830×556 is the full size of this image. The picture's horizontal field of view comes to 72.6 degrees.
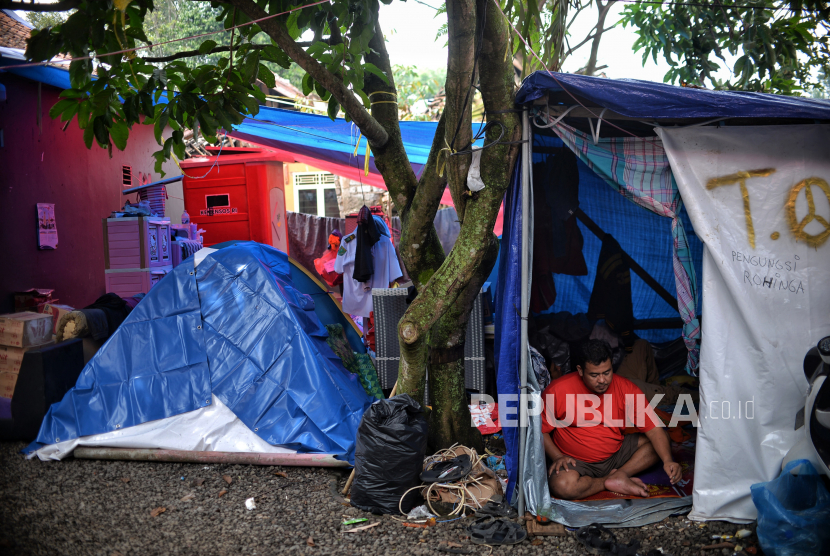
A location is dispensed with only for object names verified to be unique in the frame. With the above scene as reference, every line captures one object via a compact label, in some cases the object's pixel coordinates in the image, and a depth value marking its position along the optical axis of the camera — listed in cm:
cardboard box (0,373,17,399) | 473
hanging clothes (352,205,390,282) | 644
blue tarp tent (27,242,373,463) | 436
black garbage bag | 341
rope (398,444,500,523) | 344
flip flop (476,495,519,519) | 338
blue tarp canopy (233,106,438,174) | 646
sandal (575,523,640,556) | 296
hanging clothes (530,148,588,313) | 429
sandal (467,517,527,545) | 311
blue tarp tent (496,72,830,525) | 303
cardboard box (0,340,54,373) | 471
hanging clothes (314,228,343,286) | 685
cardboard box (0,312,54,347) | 469
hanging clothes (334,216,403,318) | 664
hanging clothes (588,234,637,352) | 485
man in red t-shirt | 373
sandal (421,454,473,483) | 353
